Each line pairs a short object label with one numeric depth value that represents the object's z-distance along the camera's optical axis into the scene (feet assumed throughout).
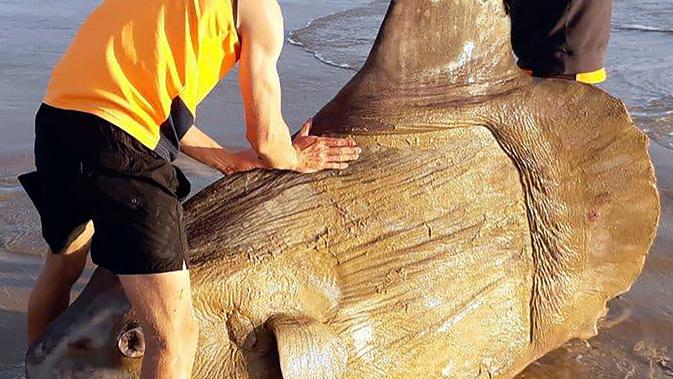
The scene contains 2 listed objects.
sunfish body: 10.53
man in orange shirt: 9.41
